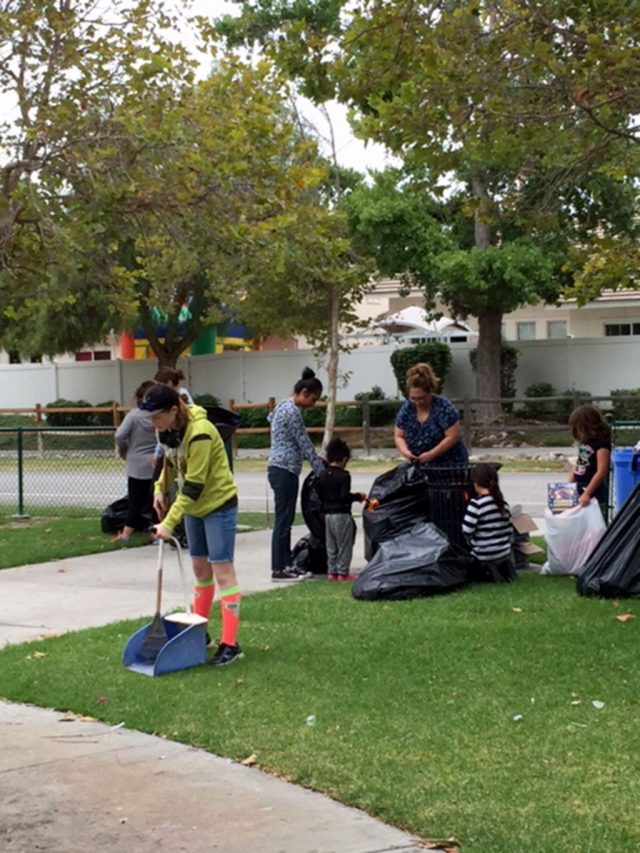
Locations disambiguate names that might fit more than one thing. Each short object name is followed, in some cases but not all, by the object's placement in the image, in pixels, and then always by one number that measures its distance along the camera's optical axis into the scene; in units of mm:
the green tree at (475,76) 9383
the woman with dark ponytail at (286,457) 10164
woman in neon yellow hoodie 7055
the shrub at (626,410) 26781
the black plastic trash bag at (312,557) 10469
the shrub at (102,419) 34559
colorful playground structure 40594
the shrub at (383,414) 29938
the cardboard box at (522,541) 10070
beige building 36562
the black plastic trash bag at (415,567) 8961
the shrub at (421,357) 30188
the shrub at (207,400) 32719
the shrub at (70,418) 35312
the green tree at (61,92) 12812
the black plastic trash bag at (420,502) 9555
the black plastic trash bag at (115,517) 13758
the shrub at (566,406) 28344
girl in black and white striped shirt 9289
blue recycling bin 10336
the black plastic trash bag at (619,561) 8531
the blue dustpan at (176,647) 6984
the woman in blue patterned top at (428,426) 9680
